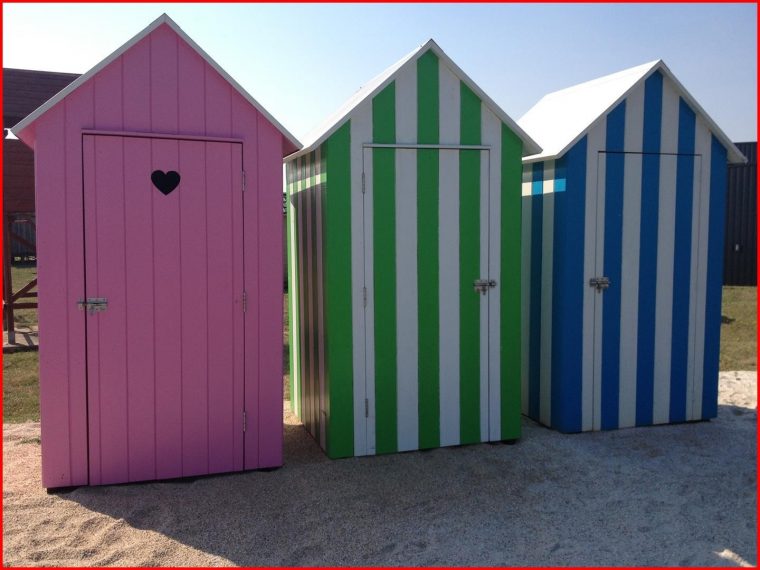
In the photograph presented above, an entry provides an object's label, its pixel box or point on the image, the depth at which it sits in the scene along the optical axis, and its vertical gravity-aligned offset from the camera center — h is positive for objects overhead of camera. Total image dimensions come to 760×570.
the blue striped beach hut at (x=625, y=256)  5.22 +0.03
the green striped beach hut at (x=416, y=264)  4.69 -0.03
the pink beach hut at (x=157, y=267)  4.09 -0.04
